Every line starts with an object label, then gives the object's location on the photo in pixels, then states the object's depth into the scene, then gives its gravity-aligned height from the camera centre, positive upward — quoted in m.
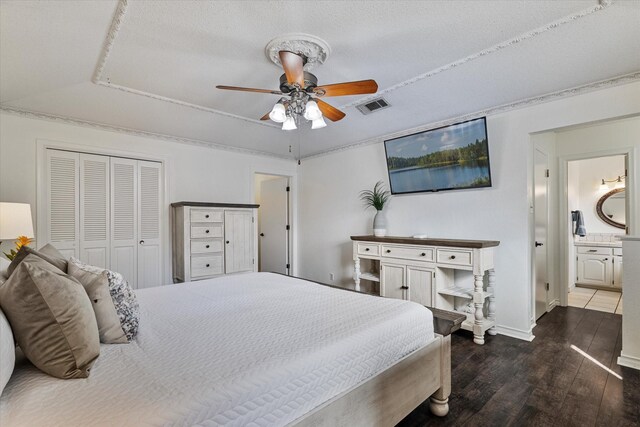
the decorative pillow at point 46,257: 1.26 -0.18
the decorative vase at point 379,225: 4.01 -0.15
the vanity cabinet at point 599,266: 4.99 -0.92
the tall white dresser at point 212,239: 3.85 -0.31
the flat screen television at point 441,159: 3.27 +0.63
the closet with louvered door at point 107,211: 3.37 +0.07
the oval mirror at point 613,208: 5.33 +0.06
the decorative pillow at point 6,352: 0.92 -0.42
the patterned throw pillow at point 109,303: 1.31 -0.39
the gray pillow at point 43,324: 1.03 -0.36
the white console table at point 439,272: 2.99 -0.64
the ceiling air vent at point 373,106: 3.47 +1.26
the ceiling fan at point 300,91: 2.10 +0.86
